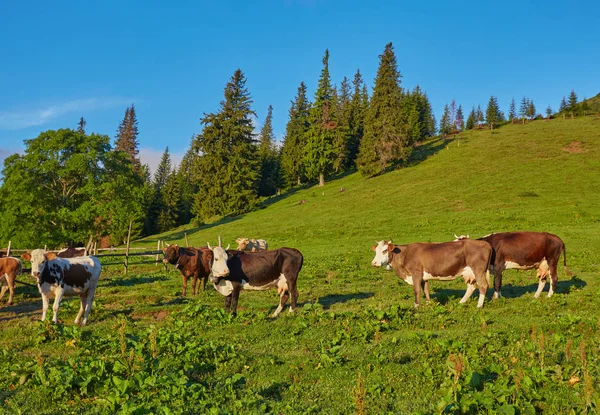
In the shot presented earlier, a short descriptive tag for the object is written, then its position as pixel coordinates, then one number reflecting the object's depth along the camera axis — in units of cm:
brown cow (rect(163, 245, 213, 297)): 1833
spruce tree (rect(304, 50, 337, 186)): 7512
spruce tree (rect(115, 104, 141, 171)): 10019
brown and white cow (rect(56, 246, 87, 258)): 2736
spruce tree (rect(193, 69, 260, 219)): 6366
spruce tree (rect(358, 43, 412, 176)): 6925
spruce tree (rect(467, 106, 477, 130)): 12483
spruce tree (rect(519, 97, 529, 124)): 14500
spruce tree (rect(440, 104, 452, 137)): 13252
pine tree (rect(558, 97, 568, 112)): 16015
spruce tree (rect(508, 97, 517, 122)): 15802
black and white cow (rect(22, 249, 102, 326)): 1196
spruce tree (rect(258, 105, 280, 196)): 8762
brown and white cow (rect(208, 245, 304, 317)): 1315
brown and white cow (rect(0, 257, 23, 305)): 1605
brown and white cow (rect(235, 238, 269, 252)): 2773
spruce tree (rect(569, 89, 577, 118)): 11524
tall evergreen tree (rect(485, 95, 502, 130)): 12156
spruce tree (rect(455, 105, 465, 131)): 15600
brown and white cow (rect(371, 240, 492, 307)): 1316
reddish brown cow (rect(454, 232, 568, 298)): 1469
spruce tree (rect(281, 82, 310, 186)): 8327
